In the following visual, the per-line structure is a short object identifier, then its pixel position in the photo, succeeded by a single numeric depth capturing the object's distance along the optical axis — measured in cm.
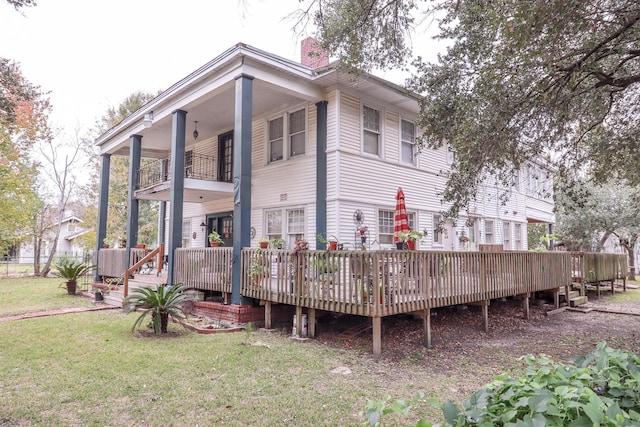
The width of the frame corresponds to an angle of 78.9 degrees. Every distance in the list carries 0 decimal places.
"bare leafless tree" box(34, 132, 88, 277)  2262
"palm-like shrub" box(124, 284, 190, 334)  734
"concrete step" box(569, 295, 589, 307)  1206
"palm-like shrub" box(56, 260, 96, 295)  1319
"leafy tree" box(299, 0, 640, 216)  545
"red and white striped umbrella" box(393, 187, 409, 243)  908
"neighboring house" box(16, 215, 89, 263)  4169
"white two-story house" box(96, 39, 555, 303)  975
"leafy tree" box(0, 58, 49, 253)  1797
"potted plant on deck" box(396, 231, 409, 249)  805
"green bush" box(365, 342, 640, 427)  140
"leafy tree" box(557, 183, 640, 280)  2084
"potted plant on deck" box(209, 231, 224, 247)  1062
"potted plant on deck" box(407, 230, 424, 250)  801
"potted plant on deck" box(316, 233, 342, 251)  910
